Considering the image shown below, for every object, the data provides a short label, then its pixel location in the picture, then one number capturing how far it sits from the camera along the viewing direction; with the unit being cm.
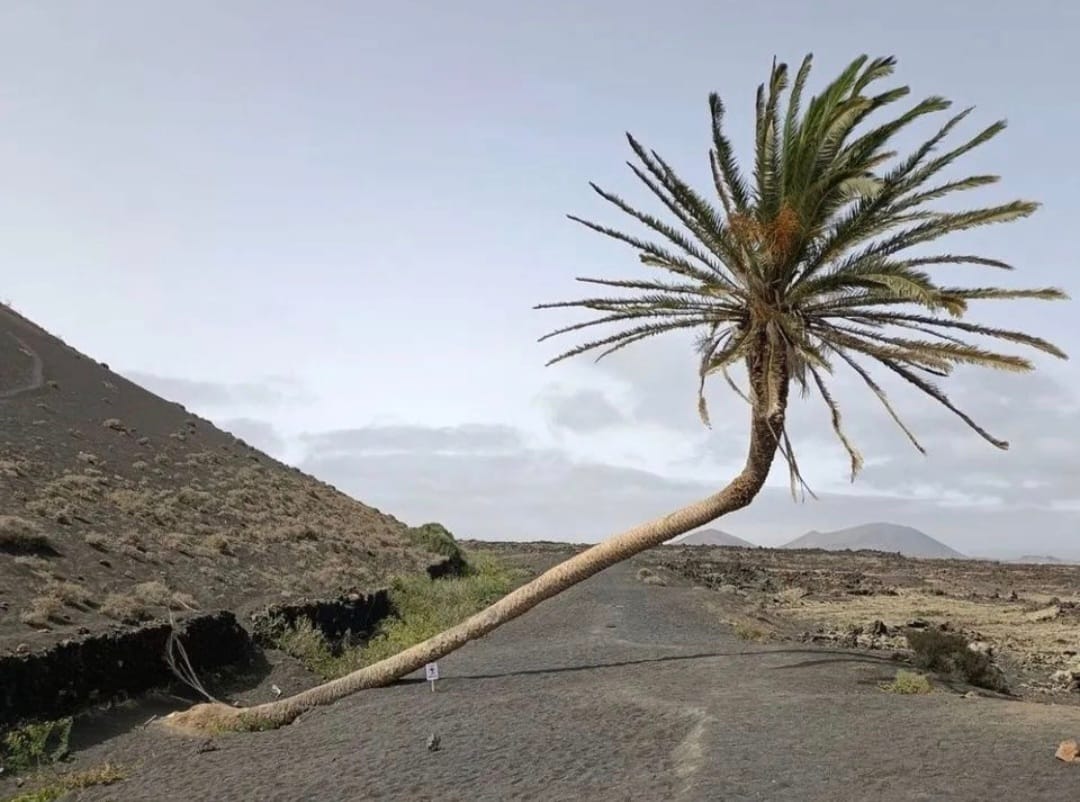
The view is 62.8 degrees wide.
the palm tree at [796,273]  1250
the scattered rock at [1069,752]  925
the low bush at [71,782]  1098
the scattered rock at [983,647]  2233
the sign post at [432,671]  1445
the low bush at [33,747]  1277
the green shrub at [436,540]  4678
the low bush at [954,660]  1681
